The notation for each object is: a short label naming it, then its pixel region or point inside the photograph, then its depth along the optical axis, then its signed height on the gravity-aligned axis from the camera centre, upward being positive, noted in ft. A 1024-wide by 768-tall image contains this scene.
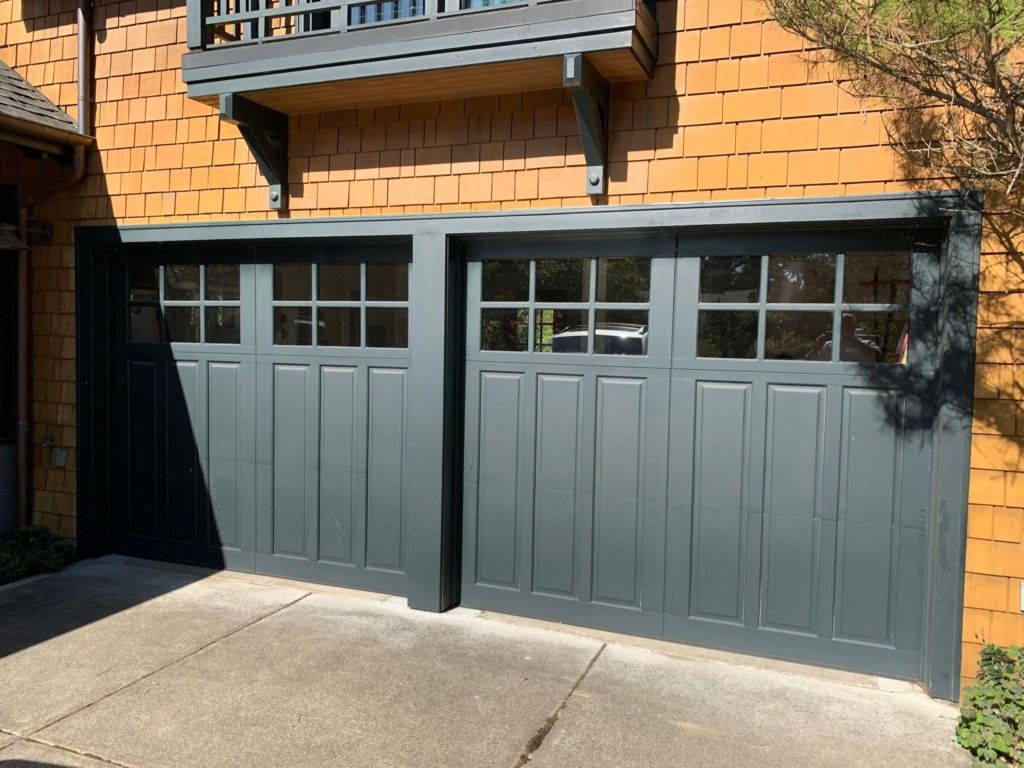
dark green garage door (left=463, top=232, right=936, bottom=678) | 14.06 -1.68
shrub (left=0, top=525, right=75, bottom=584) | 19.03 -5.22
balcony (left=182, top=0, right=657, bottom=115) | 14.06 +5.55
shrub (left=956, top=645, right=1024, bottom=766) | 11.47 -5.21
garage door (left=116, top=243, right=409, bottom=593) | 17.92 -1.58
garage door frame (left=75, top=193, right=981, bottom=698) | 13.05 +0.18
